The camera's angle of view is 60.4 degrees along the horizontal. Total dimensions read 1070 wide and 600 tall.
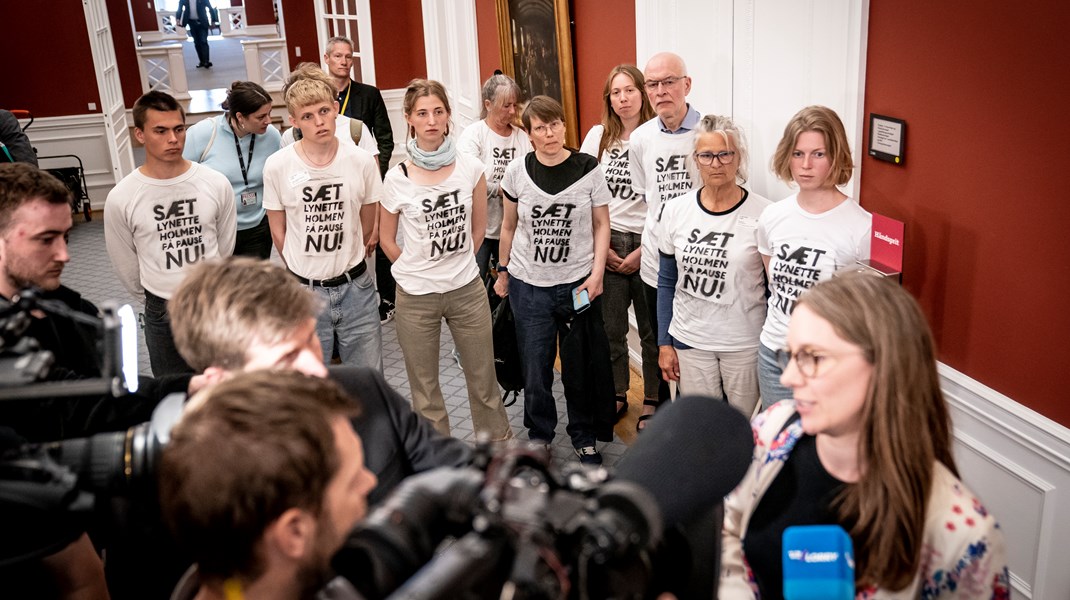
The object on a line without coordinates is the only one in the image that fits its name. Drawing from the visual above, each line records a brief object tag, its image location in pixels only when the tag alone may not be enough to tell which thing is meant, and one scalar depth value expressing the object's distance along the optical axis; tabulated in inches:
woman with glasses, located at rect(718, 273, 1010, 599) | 62.8
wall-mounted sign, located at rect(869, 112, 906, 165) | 120.5
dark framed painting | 229.9
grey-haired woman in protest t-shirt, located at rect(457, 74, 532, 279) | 201.8
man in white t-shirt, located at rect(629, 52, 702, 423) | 160.4
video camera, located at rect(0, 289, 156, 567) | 52.1
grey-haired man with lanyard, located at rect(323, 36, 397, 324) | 257.6
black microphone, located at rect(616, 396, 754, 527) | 48.8
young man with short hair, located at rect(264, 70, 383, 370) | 155.9
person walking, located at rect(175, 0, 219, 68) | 689.0
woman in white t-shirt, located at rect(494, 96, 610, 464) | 159.5
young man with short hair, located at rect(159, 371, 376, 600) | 44.2
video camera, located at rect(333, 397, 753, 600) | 38.8
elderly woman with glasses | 135.7
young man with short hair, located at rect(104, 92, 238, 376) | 147.6
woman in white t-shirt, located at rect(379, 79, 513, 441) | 155.8
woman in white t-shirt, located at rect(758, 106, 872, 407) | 119.7
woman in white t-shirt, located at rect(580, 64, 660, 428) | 175.3
